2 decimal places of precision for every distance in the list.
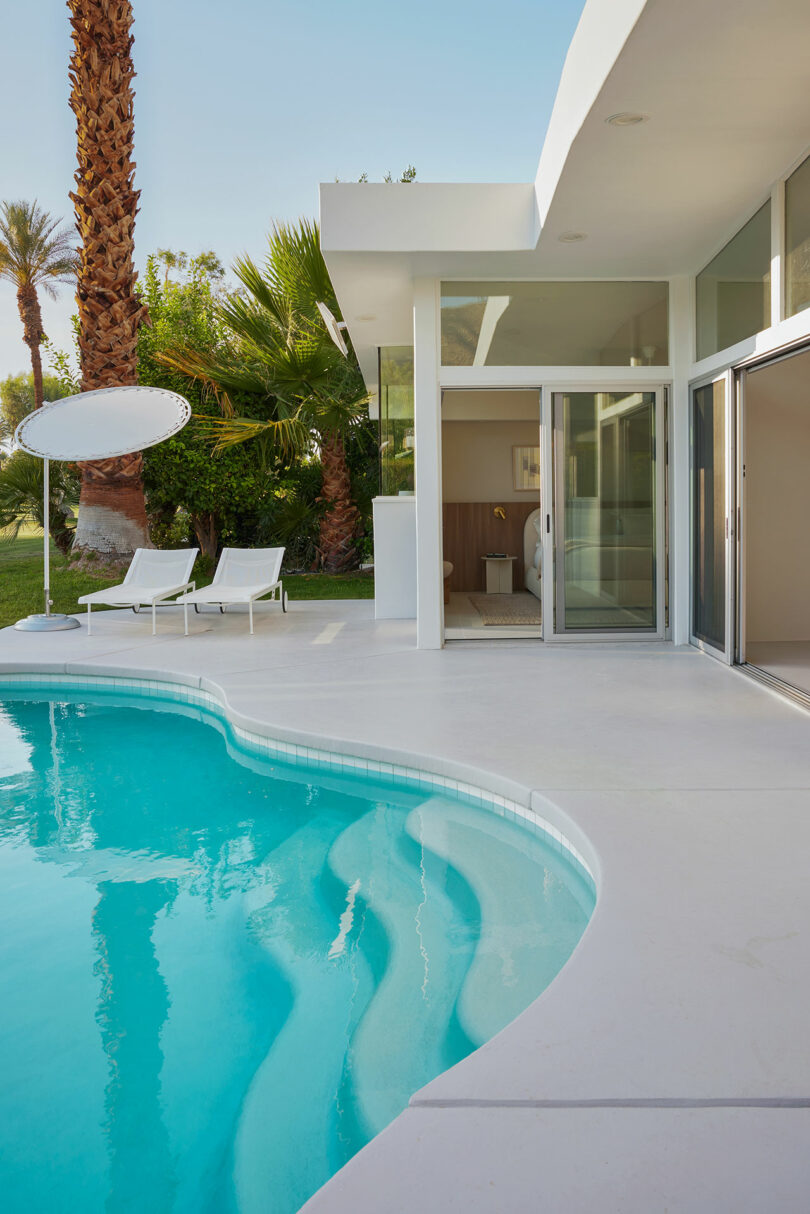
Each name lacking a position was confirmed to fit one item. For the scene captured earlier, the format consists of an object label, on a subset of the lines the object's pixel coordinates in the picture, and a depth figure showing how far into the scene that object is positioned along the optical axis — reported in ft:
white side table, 40.14
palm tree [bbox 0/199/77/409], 66.28
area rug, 31.57
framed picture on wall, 42.83
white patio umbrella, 31.42
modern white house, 18.54
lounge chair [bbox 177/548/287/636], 33.96
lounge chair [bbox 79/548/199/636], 32.09
